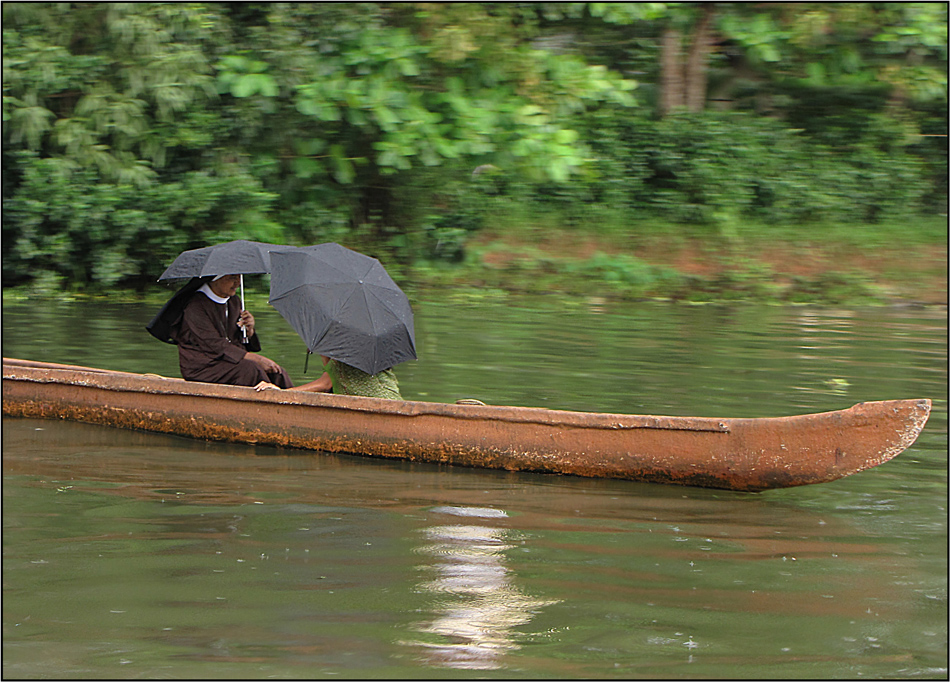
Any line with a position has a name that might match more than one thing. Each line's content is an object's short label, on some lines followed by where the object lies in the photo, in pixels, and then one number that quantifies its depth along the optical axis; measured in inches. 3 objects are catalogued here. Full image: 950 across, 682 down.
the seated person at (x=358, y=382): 462.9
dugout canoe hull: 386.9
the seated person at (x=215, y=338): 477.4
